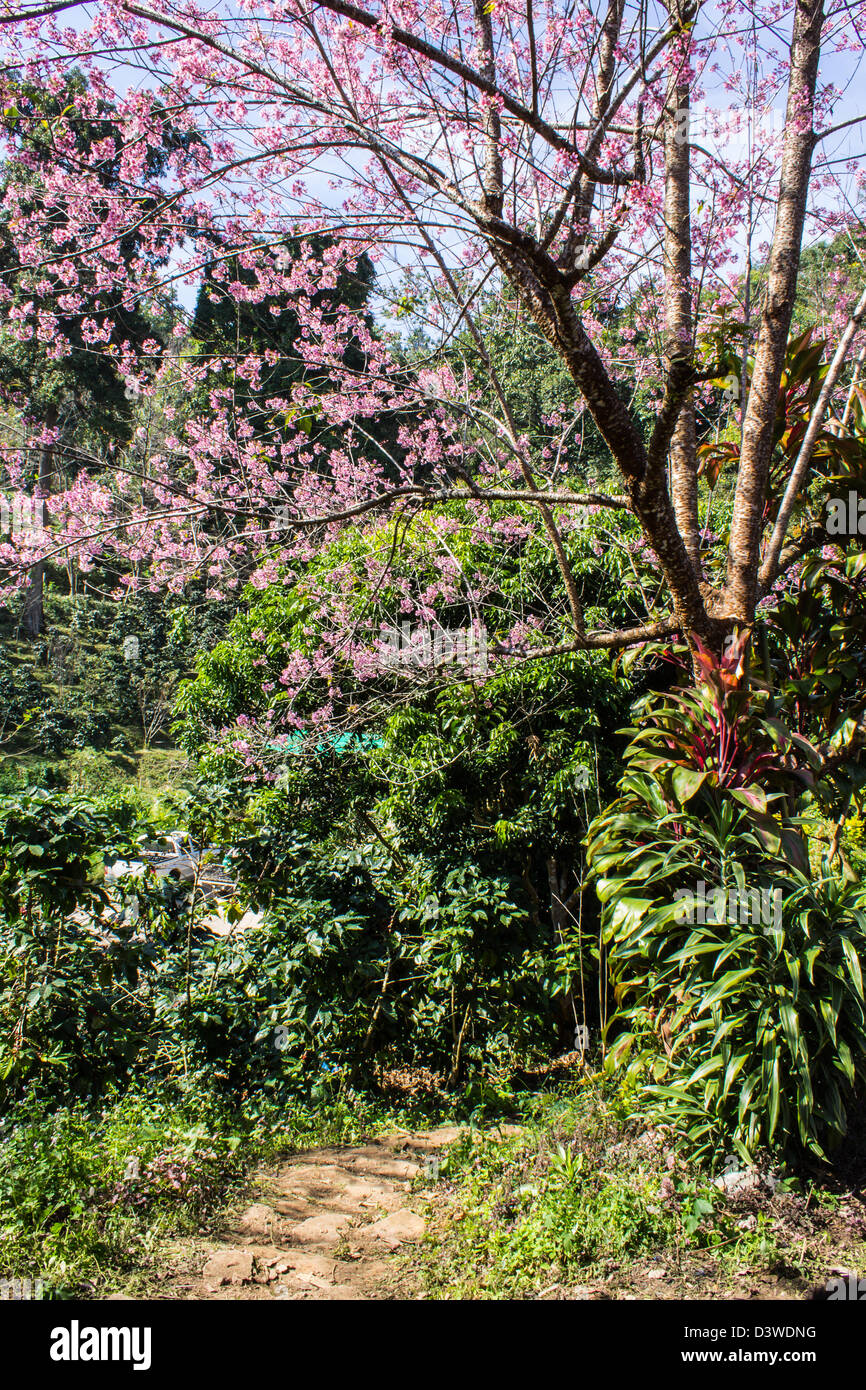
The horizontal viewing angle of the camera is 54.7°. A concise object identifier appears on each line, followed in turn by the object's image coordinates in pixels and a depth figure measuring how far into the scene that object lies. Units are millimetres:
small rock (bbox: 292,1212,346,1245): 2600
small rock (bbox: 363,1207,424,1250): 2629
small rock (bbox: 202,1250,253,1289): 2291
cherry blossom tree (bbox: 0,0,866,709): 2645
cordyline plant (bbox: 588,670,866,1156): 2494
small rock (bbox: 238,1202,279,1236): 2615
